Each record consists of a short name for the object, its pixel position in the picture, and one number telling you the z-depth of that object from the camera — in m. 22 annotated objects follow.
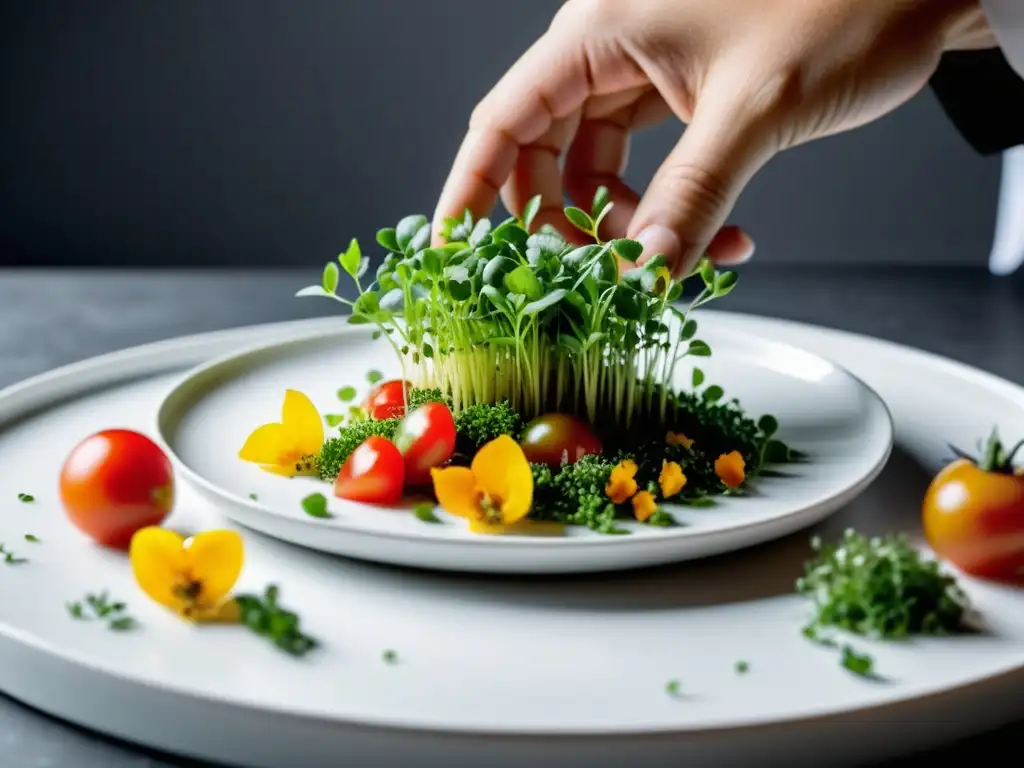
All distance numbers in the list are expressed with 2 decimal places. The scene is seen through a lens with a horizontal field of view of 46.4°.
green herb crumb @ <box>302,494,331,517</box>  0.32
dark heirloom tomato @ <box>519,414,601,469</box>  0.37
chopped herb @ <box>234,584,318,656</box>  0.26
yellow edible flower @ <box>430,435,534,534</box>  0.32
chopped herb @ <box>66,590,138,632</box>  0.27
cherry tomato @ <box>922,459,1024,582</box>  0.30
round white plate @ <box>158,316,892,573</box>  0.29
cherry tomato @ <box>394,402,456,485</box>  0.35
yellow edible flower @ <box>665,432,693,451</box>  0.37
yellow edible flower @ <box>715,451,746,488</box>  0.35
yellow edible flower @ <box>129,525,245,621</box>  0.28
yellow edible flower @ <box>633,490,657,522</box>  0.33
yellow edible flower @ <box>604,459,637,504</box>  0.34
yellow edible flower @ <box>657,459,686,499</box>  0.34
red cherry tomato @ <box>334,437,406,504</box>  0.34
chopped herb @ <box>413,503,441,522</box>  0.33
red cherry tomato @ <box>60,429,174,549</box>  0.32
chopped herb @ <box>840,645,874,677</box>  0.25
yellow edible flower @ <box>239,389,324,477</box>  0.37
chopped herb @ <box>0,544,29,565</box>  0.31
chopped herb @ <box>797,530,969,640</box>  0.27
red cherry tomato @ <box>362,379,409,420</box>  0.42
